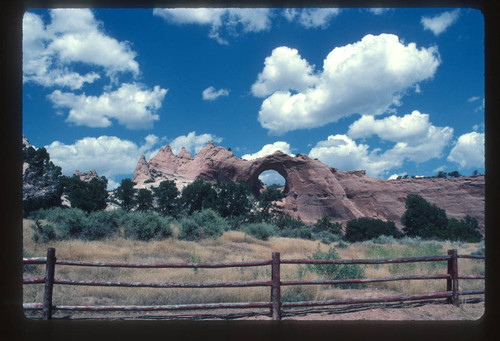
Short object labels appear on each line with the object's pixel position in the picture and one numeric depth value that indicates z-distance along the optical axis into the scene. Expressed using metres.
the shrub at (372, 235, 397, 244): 24.00
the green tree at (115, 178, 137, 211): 38.67
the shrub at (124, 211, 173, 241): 14.61
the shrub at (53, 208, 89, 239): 13.73
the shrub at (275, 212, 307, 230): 33.06
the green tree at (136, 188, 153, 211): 37.97
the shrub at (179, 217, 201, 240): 15.55
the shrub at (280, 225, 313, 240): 23.54
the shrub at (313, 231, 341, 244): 25.77
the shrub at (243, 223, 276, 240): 18.61
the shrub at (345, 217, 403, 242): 35.84
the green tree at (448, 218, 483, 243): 27.98
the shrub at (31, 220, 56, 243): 12.38
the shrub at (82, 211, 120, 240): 13.87
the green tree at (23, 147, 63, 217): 30.51
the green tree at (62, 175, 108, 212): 30.56
